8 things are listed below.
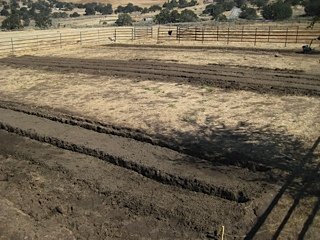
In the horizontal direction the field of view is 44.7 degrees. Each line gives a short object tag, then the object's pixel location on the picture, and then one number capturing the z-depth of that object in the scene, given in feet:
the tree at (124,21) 211.10
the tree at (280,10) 170.50
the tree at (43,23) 211.41
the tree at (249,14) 192.61
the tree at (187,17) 203.72
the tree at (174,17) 204.64
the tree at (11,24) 198.18
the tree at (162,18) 203.21
